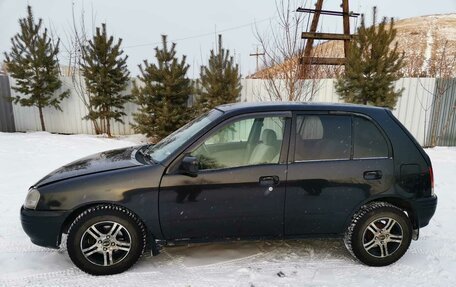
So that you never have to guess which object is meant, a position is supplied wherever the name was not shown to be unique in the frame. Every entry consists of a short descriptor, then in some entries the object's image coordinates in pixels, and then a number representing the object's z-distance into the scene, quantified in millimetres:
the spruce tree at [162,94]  9117
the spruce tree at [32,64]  9930
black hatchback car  2910
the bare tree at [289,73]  7787
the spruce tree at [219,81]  9336
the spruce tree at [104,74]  9609
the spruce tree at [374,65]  8883
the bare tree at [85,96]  10078
